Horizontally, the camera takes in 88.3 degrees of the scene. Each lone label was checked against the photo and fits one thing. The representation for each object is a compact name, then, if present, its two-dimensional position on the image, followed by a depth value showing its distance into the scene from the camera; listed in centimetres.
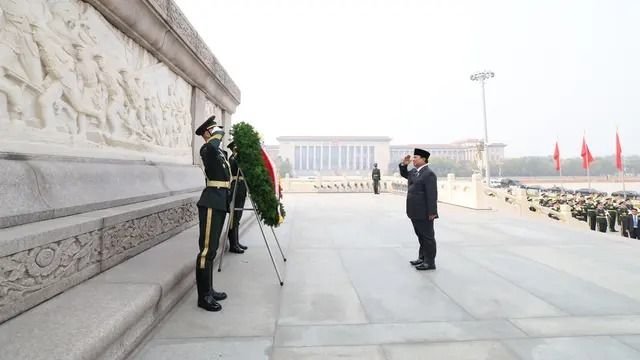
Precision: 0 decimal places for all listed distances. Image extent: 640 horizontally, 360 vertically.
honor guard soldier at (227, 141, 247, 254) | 380
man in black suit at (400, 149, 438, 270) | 395
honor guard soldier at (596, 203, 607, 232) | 1373
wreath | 359
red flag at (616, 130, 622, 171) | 2114
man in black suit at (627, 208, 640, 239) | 1234
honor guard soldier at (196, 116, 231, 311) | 267
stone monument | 222
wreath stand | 337
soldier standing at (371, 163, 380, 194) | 1848
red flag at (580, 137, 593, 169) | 2414
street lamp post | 2683
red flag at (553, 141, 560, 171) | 2951
